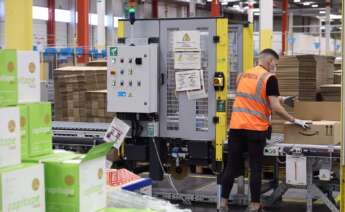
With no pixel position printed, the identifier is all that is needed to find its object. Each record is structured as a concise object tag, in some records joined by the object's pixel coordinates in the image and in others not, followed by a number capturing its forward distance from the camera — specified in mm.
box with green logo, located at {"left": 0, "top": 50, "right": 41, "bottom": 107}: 3143
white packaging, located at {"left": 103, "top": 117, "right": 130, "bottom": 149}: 7133
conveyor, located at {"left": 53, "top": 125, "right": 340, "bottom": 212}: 6535
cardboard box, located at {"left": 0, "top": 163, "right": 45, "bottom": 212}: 2871
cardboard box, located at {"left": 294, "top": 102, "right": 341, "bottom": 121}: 7039
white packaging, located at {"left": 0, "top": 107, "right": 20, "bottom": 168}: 3023
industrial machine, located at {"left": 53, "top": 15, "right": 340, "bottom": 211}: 6836
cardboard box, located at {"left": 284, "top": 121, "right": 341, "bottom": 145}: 6609
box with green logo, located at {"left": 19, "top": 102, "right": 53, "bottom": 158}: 3278
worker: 6516
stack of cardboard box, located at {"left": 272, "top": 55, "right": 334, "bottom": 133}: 7918
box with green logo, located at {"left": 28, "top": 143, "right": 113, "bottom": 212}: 3115
